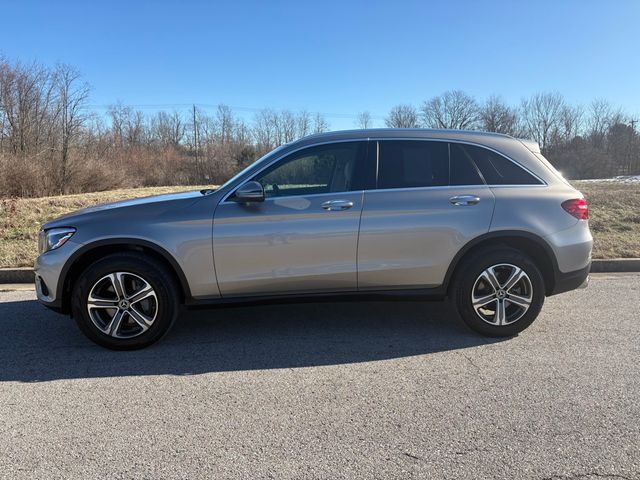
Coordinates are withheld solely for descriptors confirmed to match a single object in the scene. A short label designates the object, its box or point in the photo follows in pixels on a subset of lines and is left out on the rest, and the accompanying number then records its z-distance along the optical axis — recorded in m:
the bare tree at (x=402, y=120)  70.66
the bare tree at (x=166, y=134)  57.88
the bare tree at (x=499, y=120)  68.94
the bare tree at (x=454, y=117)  79.77
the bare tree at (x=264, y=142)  53.44
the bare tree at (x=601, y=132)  64.28
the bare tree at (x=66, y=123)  24.86
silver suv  4.11
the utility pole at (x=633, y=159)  62.51
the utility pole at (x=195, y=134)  51.49
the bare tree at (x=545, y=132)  68.50
